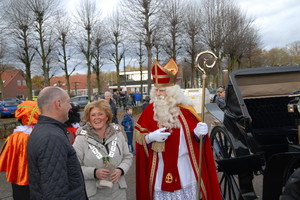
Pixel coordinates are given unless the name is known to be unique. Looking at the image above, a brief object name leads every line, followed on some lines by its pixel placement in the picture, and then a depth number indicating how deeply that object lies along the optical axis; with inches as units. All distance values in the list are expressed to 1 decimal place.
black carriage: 105.3
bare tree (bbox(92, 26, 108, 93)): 988.1
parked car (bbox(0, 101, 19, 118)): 676.0
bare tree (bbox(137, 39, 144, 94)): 1169.6
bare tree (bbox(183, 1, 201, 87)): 909.2
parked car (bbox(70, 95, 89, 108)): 995.3
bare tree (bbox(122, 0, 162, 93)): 728.3
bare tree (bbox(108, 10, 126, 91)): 1013.8
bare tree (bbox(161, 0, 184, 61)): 822.7
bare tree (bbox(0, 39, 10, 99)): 679.9
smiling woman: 95.4
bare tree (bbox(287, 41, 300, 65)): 2300.6
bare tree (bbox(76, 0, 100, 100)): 927.9
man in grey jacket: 62.5
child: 268.2
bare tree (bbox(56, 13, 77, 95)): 893.9
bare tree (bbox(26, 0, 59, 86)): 716.0
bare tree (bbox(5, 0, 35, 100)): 687.7
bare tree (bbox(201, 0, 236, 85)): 891.4
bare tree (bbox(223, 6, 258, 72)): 905.5
